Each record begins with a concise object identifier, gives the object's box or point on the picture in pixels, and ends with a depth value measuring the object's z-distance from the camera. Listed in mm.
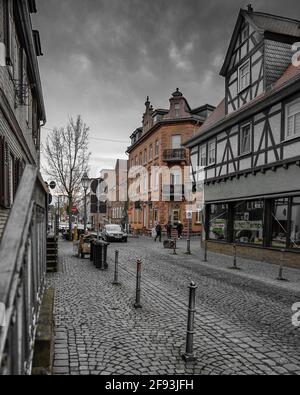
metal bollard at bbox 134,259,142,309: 6927
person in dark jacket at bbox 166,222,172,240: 29562
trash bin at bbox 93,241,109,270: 12172
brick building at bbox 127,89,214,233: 35406
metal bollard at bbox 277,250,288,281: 10835
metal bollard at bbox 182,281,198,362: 4389
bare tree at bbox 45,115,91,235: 27062
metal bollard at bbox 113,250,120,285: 9375
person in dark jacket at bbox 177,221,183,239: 31509
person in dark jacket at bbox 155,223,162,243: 28667
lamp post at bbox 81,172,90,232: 19062
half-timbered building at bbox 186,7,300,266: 13523
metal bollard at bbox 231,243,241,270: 13084
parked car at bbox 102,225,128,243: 27156
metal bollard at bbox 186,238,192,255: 18600
